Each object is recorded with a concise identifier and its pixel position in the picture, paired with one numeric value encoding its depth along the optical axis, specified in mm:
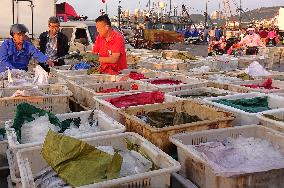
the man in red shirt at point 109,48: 5871
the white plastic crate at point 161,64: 7701
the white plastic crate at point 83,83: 5080
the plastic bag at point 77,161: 2365
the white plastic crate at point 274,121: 3205
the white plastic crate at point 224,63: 8359
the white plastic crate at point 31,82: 5062
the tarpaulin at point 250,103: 3952
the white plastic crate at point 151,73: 6304
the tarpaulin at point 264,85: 5277
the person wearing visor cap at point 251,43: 12152
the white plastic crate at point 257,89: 4691
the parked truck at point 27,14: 11641
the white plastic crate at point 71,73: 6279
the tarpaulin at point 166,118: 3441
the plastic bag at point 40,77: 5275
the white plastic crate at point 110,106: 3799
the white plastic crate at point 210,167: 2416
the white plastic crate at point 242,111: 3498
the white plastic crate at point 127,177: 2339
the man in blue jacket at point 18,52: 6039
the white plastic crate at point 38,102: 4340
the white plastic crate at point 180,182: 2675
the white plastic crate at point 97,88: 4811
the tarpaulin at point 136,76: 5893
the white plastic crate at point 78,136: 2875
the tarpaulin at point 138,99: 4220
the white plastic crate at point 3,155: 3586
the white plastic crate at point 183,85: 4965
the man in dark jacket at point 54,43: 7593
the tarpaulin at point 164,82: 5562
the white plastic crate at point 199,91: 4761
